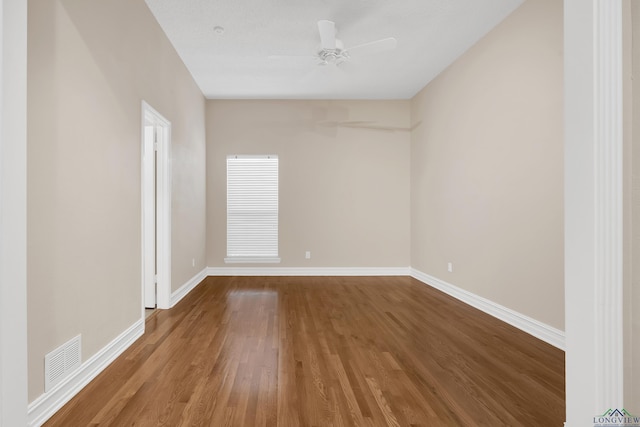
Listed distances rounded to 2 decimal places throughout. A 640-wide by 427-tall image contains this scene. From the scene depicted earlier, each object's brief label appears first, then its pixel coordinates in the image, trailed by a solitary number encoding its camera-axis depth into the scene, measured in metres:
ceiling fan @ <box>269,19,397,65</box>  3.34
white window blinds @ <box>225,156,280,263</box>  6.20
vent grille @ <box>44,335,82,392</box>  1.82
